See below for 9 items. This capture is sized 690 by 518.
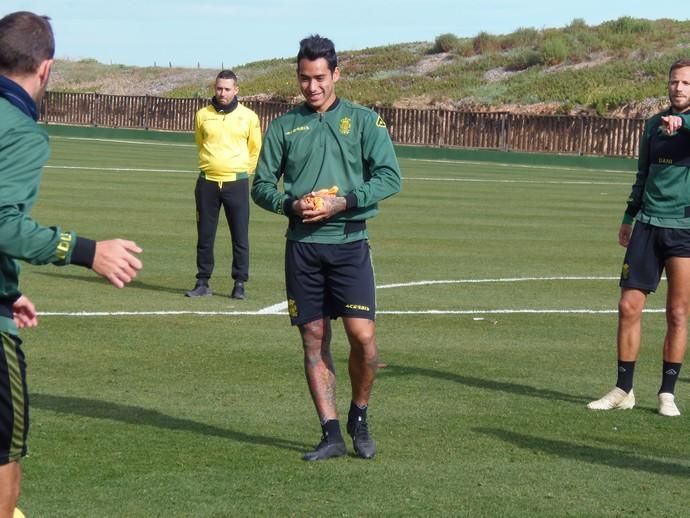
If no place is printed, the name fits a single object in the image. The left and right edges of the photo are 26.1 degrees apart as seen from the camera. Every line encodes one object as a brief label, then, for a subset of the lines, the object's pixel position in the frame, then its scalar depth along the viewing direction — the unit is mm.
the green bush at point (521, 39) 93062
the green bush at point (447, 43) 98062
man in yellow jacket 15164
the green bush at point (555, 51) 84625
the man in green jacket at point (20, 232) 5172
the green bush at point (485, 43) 95500
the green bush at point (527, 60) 85625
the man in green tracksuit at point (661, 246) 9758
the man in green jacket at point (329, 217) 8117
